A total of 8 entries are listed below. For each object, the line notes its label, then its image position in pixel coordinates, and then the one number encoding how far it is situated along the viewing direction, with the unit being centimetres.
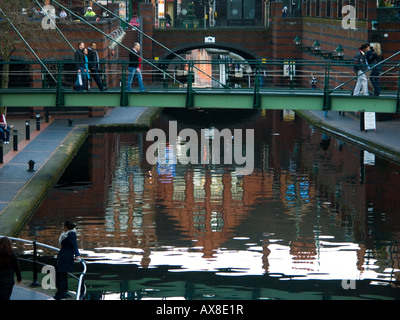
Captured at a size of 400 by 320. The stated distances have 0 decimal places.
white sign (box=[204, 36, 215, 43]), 7107
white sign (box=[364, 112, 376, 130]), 4466
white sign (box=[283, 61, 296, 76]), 6905
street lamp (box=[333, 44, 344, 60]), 5525
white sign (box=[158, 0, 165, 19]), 11922
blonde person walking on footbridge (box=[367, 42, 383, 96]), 3055
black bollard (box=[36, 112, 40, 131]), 4511
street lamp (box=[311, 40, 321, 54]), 6359
